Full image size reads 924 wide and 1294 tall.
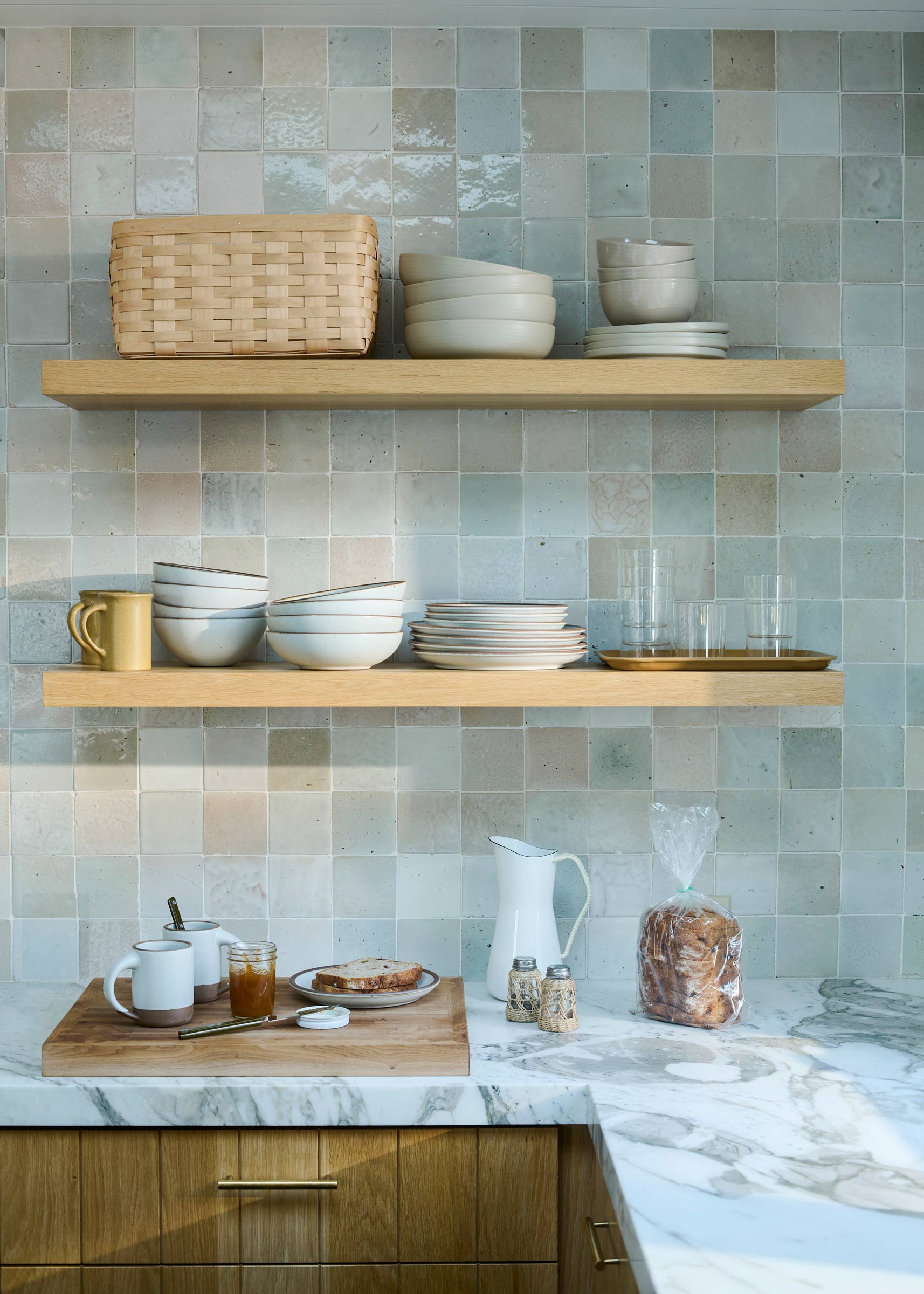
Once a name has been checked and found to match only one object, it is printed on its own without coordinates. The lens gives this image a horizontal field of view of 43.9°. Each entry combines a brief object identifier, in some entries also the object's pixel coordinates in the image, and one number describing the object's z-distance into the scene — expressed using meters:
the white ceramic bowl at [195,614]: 1.77
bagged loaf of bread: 1.77
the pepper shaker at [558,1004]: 1.74
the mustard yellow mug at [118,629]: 1.75
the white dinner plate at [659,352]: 1.77
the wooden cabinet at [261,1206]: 1.56
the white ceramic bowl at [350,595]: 1.71
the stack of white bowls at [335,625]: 1.71
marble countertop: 1.15
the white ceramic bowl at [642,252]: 1.77
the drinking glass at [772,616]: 1.83
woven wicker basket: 1.72
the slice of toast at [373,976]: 1.78
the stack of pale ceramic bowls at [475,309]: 1.75
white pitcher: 1.86
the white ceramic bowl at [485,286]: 1.75
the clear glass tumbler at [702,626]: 1.84
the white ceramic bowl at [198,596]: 1.77
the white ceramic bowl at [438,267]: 1.75
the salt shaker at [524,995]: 1.78
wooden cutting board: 1.59
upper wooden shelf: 1.73
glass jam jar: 1.69
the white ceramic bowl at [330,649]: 1.72
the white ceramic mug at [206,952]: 1.79
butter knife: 1.63
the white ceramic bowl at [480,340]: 1.75
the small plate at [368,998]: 1.75
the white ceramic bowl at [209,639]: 1.77
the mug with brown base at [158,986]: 1.68
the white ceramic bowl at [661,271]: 1.78
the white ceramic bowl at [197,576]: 1.77
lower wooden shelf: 1.72
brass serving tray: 1.76
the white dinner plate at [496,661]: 1.75
